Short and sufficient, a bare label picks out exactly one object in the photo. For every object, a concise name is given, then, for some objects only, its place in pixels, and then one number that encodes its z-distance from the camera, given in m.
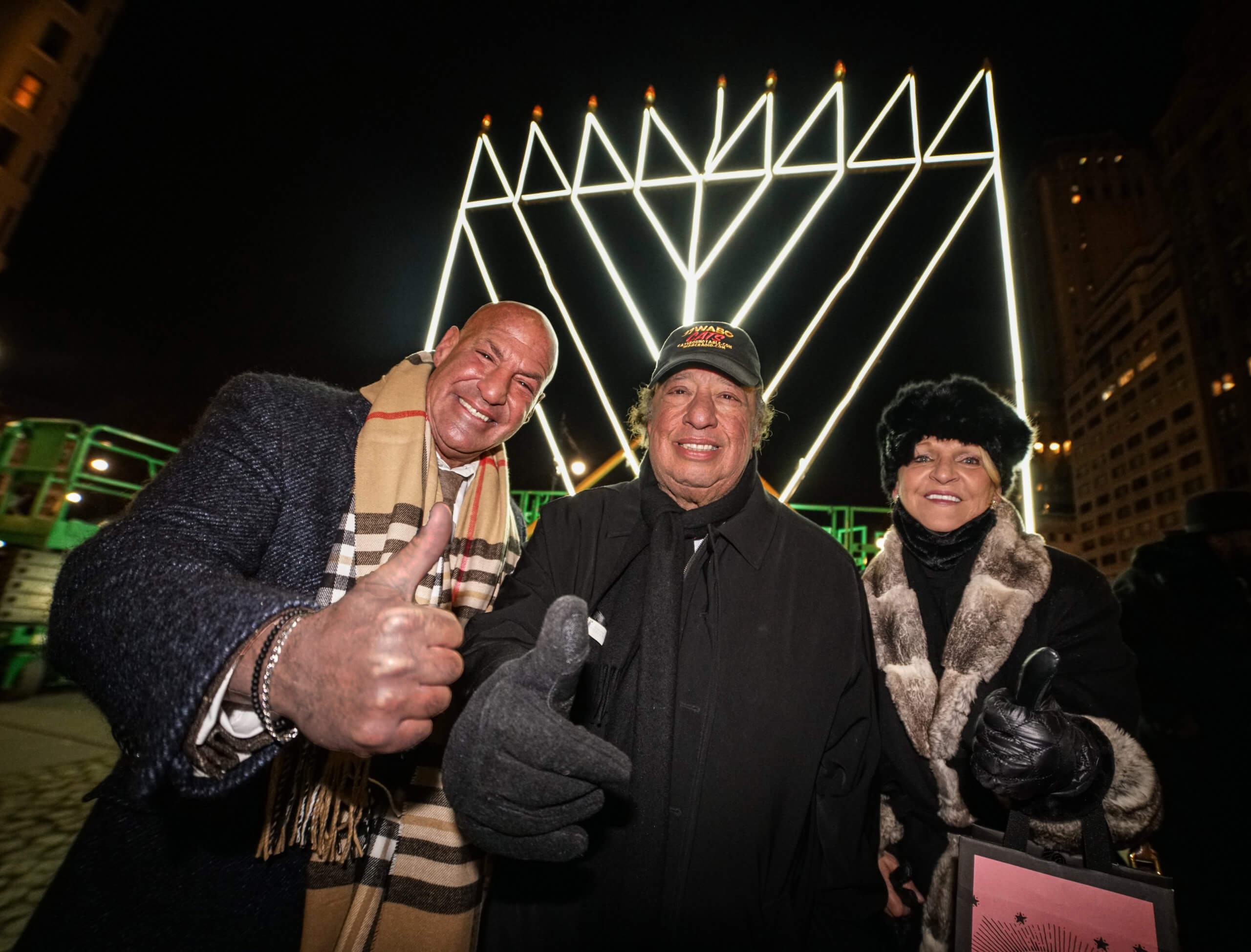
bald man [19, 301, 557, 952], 0.71
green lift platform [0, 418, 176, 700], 4.16
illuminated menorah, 3.36
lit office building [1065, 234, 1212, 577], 49.41
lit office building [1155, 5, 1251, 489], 39.62
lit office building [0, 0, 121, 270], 19.95
